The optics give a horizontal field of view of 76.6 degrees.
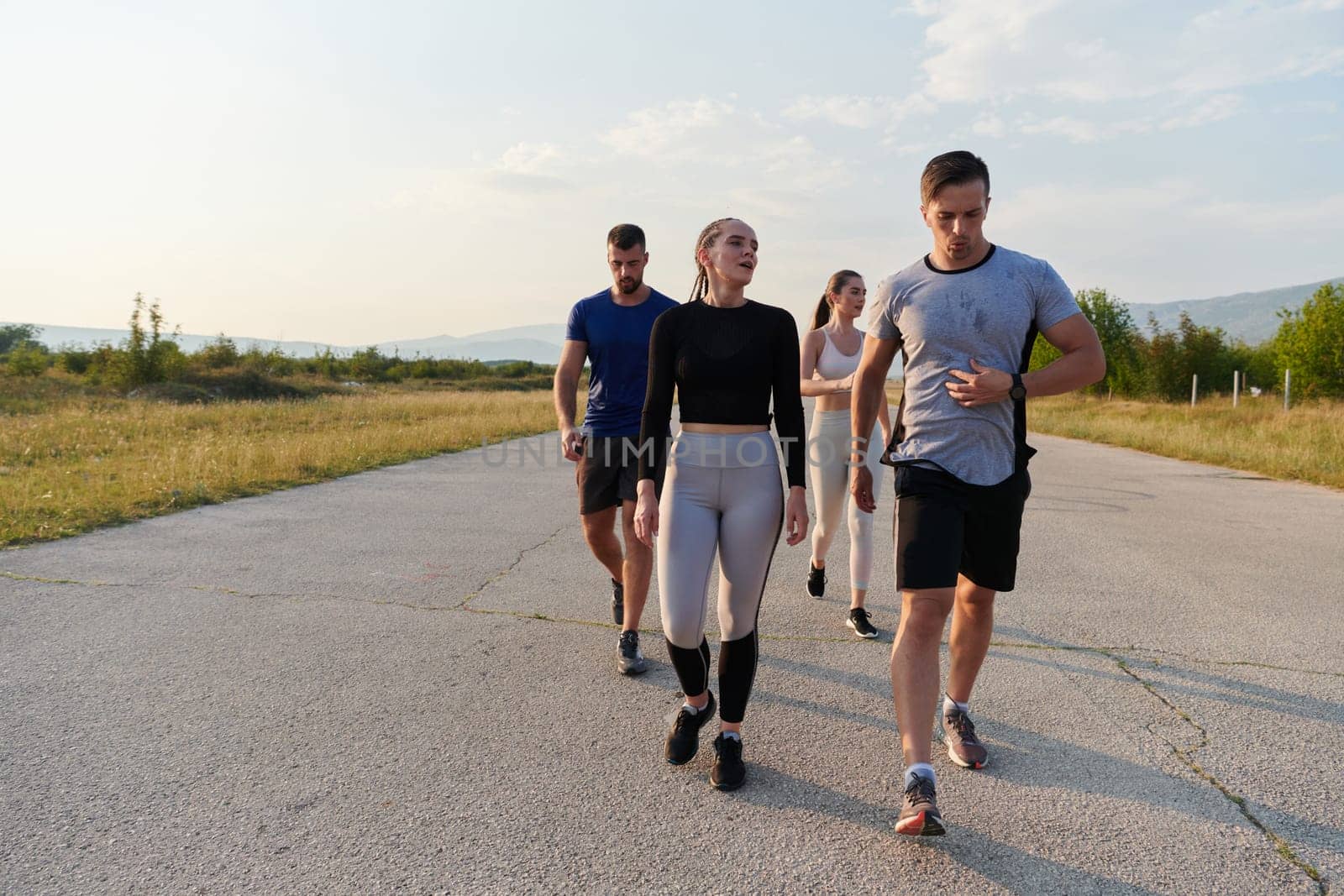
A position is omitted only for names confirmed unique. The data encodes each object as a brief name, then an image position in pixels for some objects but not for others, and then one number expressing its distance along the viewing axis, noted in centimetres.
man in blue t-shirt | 446
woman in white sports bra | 518
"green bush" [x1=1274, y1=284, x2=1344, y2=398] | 2986
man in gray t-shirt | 288
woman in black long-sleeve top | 308
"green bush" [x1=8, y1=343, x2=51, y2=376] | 3469
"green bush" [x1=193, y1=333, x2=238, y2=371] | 4202
